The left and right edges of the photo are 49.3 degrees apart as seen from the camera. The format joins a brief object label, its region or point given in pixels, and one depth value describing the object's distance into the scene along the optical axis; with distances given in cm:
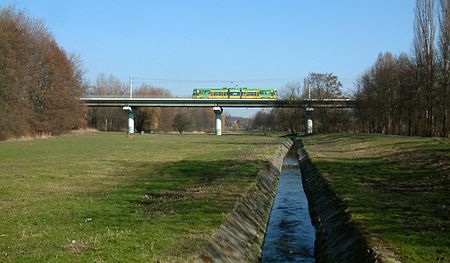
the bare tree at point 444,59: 6347
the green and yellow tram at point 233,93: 13550
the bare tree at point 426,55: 6719
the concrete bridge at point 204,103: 13012
